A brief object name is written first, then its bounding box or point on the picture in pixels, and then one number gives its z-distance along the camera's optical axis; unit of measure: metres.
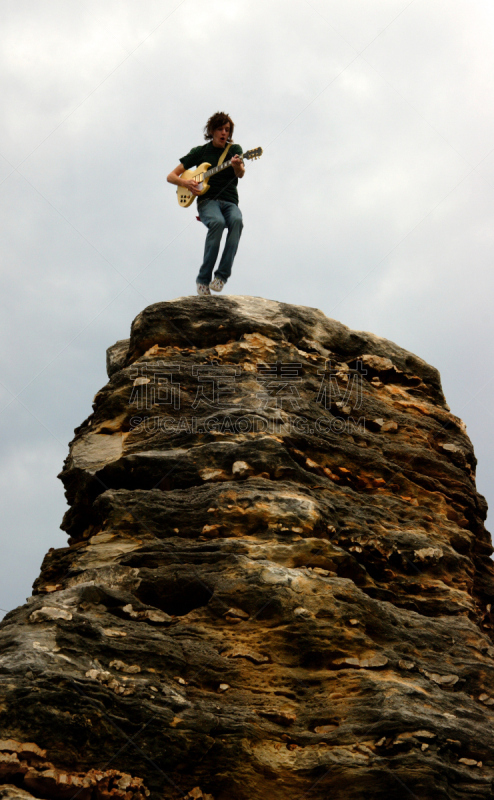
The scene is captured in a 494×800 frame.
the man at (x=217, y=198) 22.19
